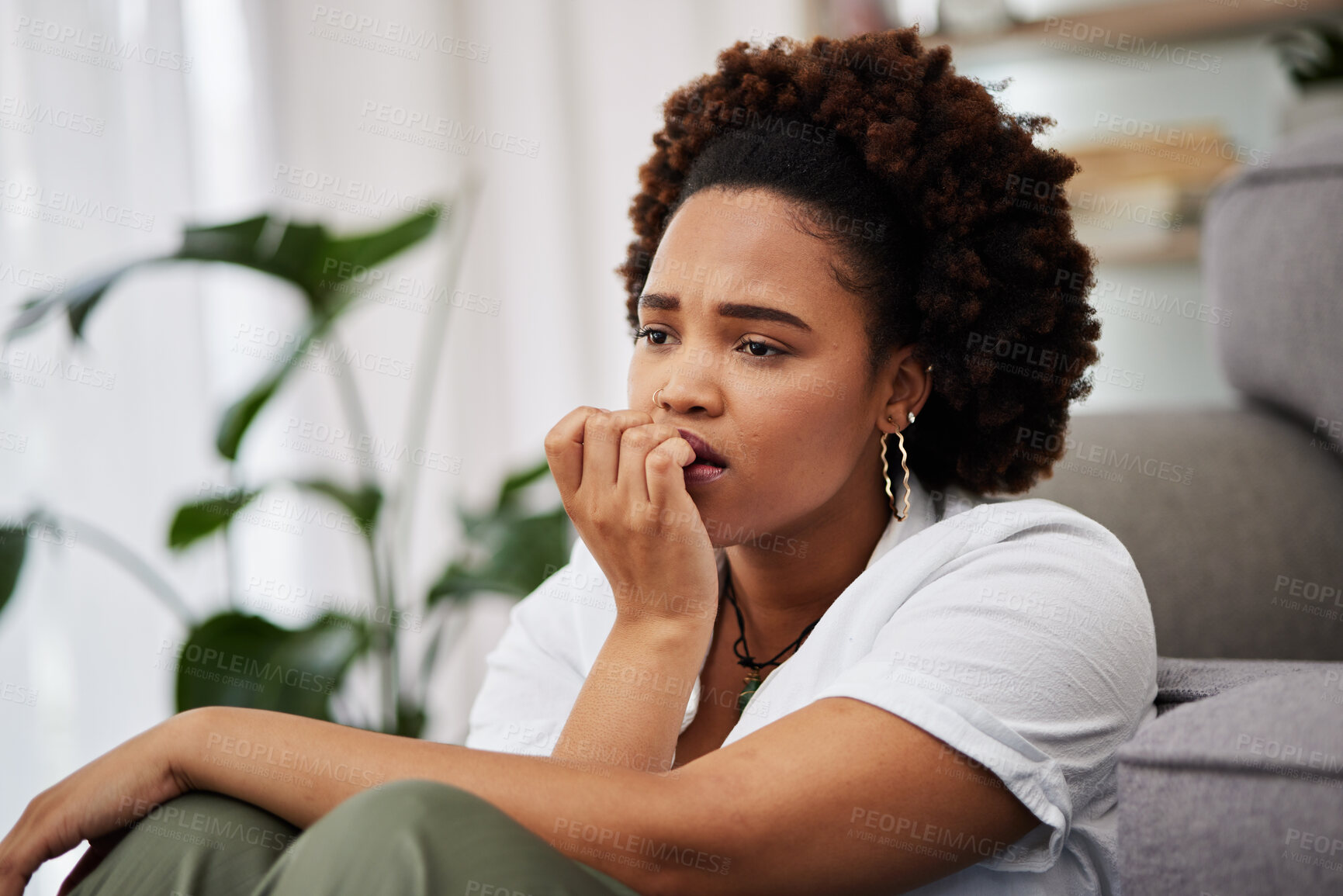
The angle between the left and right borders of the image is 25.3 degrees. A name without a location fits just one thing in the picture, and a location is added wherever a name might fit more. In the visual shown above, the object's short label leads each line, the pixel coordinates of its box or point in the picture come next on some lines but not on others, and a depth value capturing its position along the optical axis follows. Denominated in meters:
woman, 1.25
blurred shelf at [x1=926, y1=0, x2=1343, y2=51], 2.12
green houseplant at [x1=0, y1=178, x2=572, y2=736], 1.59
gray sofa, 1.47
